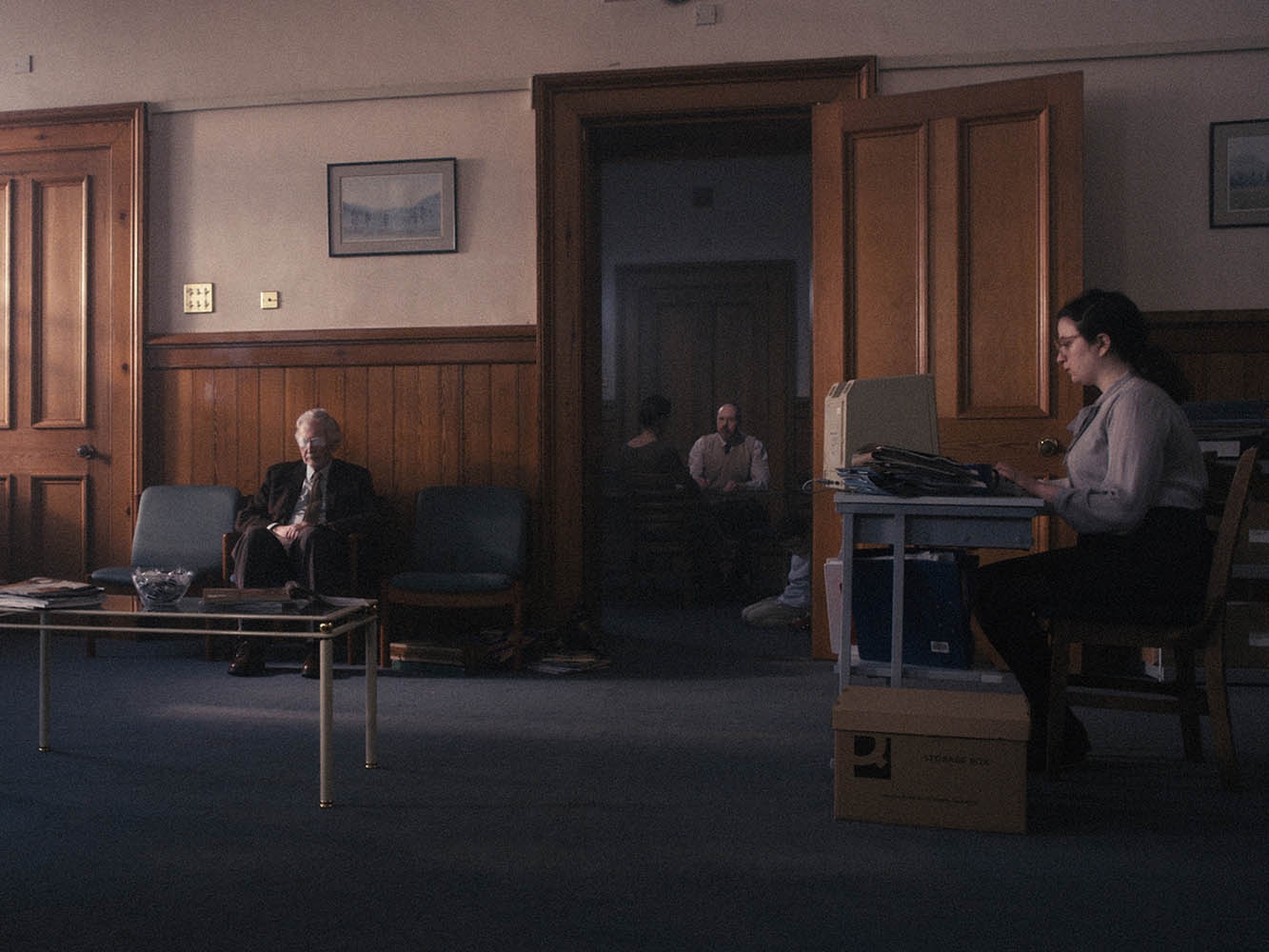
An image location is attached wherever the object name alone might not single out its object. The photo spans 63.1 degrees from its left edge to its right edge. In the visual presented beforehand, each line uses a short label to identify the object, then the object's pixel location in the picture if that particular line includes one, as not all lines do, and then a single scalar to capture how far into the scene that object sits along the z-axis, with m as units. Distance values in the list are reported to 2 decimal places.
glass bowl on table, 2.56
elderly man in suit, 3.93
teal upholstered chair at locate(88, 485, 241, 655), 4.34
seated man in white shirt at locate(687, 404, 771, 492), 6.29
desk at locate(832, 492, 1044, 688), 2.37
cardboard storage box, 2.09
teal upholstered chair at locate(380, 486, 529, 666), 3.93
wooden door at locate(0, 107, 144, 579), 4.70
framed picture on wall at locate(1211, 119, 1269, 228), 3.97
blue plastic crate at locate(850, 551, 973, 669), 2.60
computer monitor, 2.83
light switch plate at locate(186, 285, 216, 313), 4.67
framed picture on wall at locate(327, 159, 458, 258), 4.48
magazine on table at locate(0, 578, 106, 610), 2.56
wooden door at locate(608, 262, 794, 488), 7.57
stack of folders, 2.44
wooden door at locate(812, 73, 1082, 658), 3.80
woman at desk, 2.38
